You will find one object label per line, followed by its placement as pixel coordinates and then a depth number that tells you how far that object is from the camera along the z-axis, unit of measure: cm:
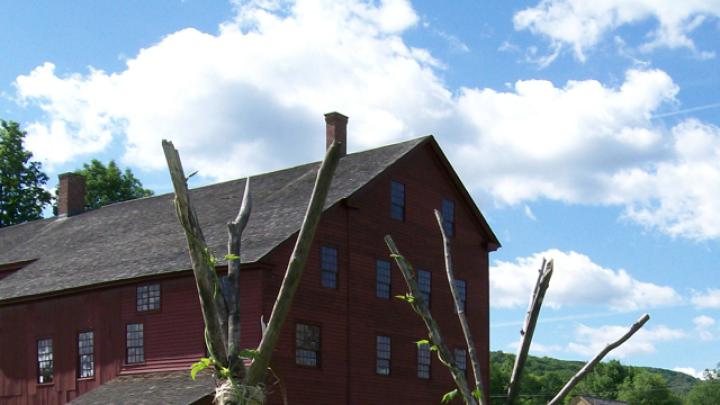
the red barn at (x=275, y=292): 3028
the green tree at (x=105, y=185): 6128
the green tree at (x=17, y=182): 5994
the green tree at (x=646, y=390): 11400
